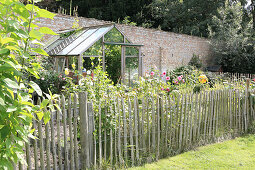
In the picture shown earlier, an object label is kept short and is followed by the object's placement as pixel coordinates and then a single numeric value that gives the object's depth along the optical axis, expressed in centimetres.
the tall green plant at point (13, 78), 128
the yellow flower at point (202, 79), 676
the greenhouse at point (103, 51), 826
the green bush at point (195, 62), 1645
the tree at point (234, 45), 1630
